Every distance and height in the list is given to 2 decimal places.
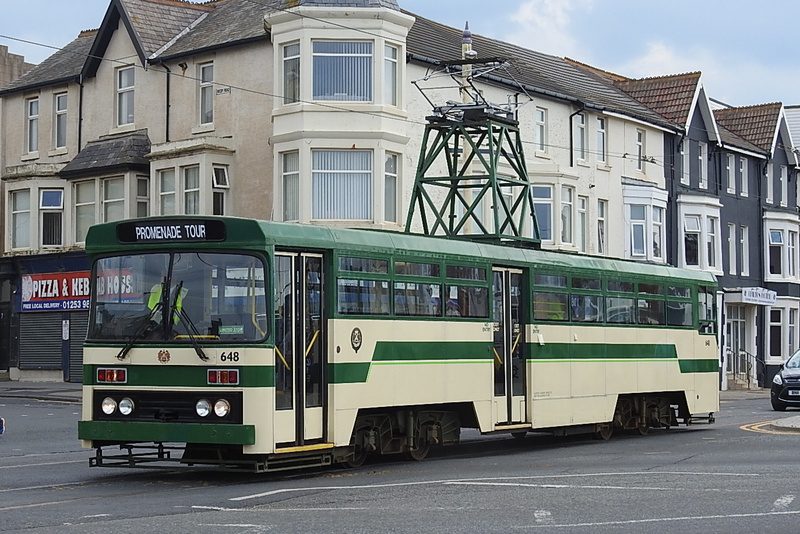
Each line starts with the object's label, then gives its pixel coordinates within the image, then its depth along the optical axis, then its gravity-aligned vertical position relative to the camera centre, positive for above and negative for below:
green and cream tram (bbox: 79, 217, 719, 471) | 14.45 -0.07
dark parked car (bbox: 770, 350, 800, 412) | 32.06 -1.28
